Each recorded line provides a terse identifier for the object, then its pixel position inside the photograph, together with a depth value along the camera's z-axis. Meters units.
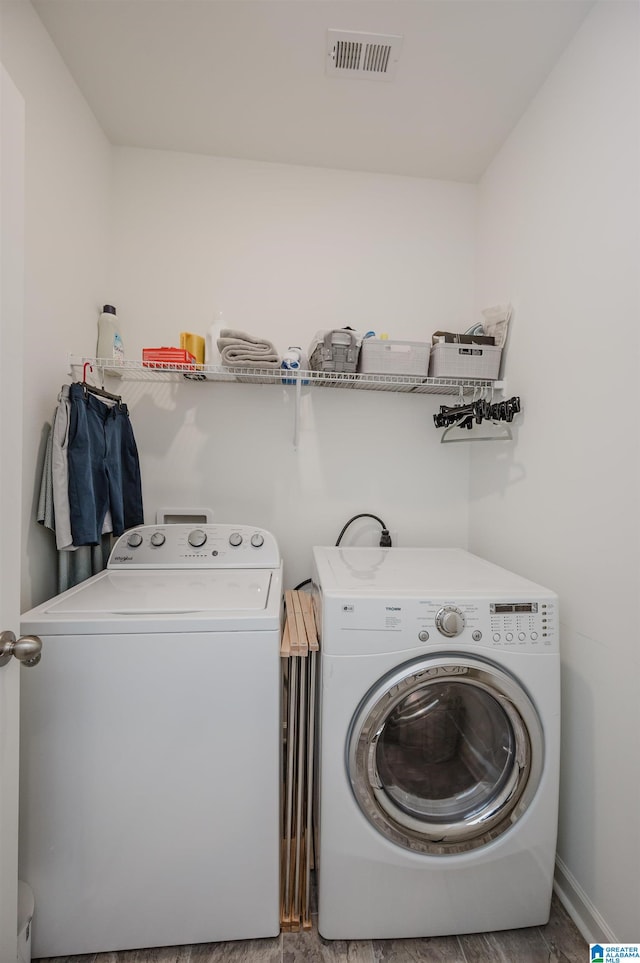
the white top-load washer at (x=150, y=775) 1.09
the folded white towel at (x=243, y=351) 1.60
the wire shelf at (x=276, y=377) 1.64
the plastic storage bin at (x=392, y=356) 1.67
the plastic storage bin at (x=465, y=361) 1.68
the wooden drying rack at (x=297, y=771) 1.26
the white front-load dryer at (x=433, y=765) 1.16
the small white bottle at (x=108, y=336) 1.69
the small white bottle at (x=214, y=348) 1.75
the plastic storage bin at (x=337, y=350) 1.62
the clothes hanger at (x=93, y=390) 1.45
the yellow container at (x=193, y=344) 1.69
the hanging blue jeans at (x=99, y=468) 1.38
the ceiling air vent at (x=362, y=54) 1.36
